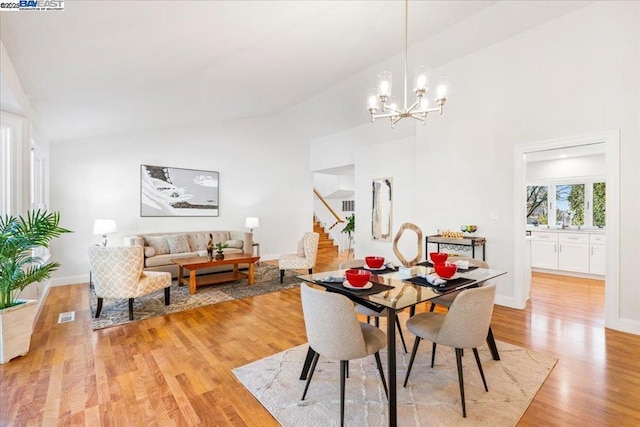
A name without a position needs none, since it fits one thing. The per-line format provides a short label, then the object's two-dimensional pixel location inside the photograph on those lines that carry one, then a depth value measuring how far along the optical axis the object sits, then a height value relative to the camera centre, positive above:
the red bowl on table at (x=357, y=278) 2.00 -0.43
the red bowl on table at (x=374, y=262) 2.57 -0.41
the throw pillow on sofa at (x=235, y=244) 6.46 -0.65
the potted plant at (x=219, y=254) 5.10 -0.70
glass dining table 1.73 -0.51
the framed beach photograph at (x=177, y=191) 6.09 +0.48
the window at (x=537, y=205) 6.62 +0.22
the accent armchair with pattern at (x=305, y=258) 5.41 -0.80
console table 4.19 -0.41
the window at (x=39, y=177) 4.54 +0.58
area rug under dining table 1.89 -1.27
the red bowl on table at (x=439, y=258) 2.43 -0.35
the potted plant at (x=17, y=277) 2.54 -0.57
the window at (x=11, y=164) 3.23 +0.54
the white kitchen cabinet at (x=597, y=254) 5.25 -0.68
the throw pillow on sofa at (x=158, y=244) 5.72 -0.58
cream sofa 5.37 -0.64
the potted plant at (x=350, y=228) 8.79 -0.40
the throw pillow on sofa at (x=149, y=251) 5.38 -0.69
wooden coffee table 4.67 -0.92
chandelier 2.63 +1.12
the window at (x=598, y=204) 5.81 +0.22
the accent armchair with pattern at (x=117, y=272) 3.44 -0.68
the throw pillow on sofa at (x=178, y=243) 5.91 -0.60
